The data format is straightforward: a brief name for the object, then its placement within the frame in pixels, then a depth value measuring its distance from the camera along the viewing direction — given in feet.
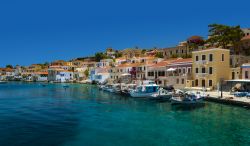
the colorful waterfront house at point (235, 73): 168.45
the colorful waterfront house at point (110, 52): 492.13
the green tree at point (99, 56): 470.39
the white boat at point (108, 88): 217.52
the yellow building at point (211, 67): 169.17
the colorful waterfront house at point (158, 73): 216.47
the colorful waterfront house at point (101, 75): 334.99
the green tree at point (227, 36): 203.21
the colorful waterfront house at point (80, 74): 436.19
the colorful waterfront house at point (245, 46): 206.39
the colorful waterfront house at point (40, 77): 518.91
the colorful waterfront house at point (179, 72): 189.78
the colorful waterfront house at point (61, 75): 463.01
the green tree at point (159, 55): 297.33
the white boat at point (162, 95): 148.15
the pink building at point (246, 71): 160.40
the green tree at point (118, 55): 476.71
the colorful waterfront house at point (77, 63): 501.97
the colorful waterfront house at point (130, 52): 434.14
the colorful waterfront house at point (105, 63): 369.71
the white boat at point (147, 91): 160.62
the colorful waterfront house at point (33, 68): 588.30
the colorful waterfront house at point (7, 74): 609.42
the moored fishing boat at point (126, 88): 188.05
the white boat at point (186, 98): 125.70
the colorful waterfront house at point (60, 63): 548.39
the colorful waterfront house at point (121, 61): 349.31
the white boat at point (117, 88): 202.80
